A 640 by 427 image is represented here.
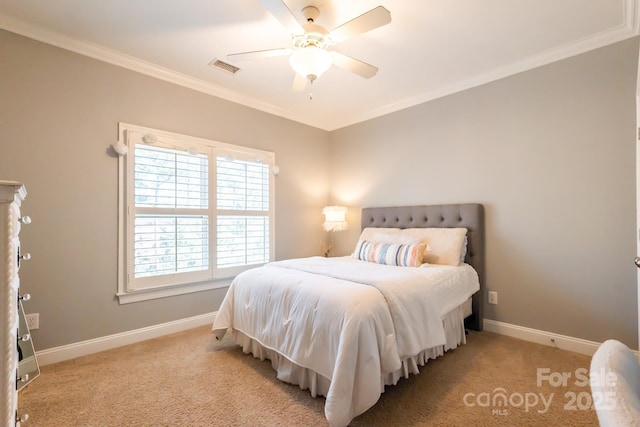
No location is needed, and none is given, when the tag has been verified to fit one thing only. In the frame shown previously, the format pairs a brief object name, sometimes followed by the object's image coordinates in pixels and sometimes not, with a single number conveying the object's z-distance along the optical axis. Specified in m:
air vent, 2.77
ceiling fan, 1.68
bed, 1.57
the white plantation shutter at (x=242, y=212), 3.29
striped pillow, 2.74
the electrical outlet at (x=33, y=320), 2.24
